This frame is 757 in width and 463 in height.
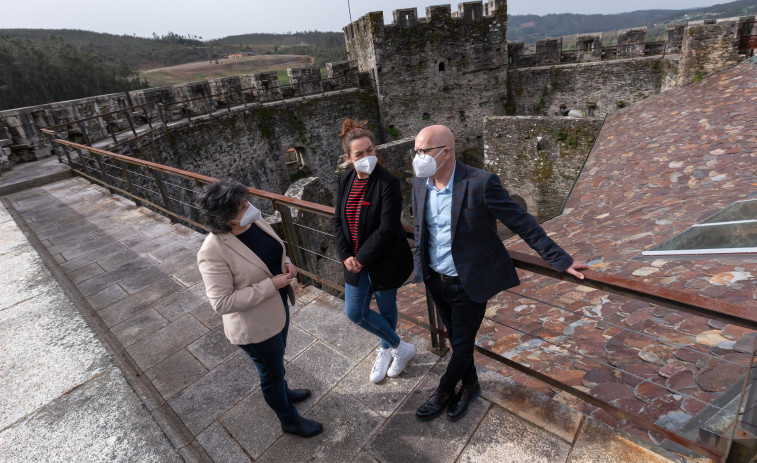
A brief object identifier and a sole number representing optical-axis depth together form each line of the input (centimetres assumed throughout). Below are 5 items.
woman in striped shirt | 239
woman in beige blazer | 195
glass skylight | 414
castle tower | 1458
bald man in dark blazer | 201
